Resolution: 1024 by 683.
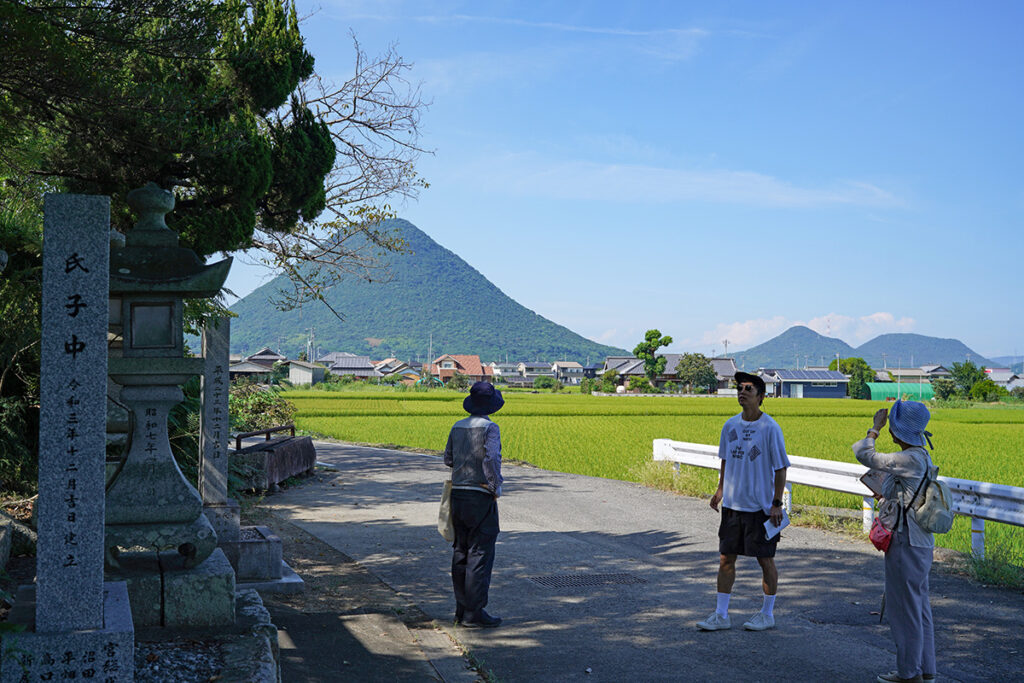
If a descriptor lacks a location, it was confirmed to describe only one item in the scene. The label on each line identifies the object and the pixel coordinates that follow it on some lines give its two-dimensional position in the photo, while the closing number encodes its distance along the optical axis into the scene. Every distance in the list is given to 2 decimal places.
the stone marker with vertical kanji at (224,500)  7.17
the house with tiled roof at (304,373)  108.72
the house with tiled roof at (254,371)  76.10
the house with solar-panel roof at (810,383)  110.01
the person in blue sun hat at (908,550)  4.84
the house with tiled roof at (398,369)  133.39
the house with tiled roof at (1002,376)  154.14
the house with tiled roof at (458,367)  134.02
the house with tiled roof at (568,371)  171.75
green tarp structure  90.94
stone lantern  5.28
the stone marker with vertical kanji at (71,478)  3.60
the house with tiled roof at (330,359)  146.93
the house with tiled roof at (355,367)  140.88
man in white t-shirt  6.06
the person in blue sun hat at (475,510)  6.26
